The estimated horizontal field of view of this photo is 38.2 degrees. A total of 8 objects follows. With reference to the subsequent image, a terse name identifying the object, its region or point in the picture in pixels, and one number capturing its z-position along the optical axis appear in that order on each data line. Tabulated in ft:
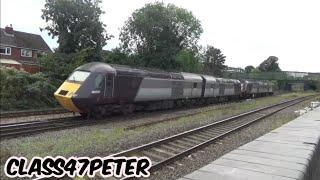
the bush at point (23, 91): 88.22
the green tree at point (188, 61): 202.19
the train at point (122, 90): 72.38
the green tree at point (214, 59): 366.88
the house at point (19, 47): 198.49
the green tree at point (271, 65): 508.53
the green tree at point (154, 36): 190.49
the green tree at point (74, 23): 141.59
